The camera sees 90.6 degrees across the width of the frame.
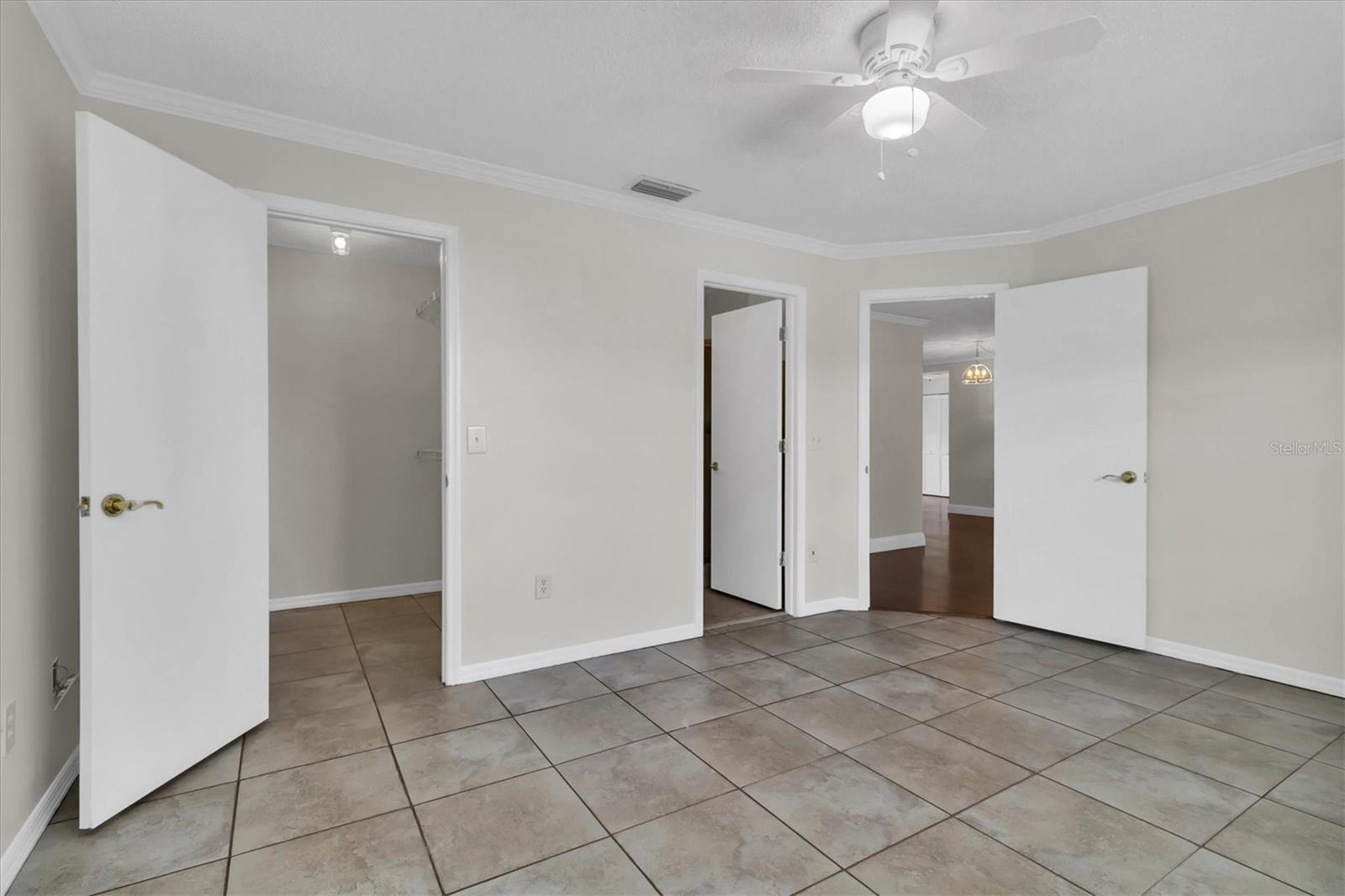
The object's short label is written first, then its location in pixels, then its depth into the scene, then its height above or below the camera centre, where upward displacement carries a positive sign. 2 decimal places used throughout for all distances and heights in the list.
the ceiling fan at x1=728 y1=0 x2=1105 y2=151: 1.73 +1.08
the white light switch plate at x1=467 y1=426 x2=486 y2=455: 3.07 +0.03
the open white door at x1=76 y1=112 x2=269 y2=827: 1.88 -0.06
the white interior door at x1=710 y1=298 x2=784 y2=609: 4.31 -0.05
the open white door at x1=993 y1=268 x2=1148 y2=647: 3.55 -0.05
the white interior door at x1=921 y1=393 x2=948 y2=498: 12.03 -0.02
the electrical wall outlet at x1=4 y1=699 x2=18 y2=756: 1.71 -0.72
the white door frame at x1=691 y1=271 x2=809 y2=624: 4.23 +0.07
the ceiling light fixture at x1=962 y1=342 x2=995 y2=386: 8.48 +0.92
